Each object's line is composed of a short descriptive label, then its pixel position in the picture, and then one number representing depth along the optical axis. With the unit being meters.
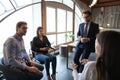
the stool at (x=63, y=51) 5.06
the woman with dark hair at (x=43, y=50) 2.95
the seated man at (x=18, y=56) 1.96
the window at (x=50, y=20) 5.45
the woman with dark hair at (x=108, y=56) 0.87
